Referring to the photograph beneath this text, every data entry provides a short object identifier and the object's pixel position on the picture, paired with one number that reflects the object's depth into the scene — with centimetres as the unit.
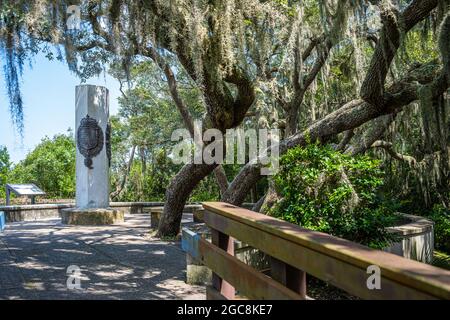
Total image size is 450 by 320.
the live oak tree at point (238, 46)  584
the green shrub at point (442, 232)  1031
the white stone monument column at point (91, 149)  1184
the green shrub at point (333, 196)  514
